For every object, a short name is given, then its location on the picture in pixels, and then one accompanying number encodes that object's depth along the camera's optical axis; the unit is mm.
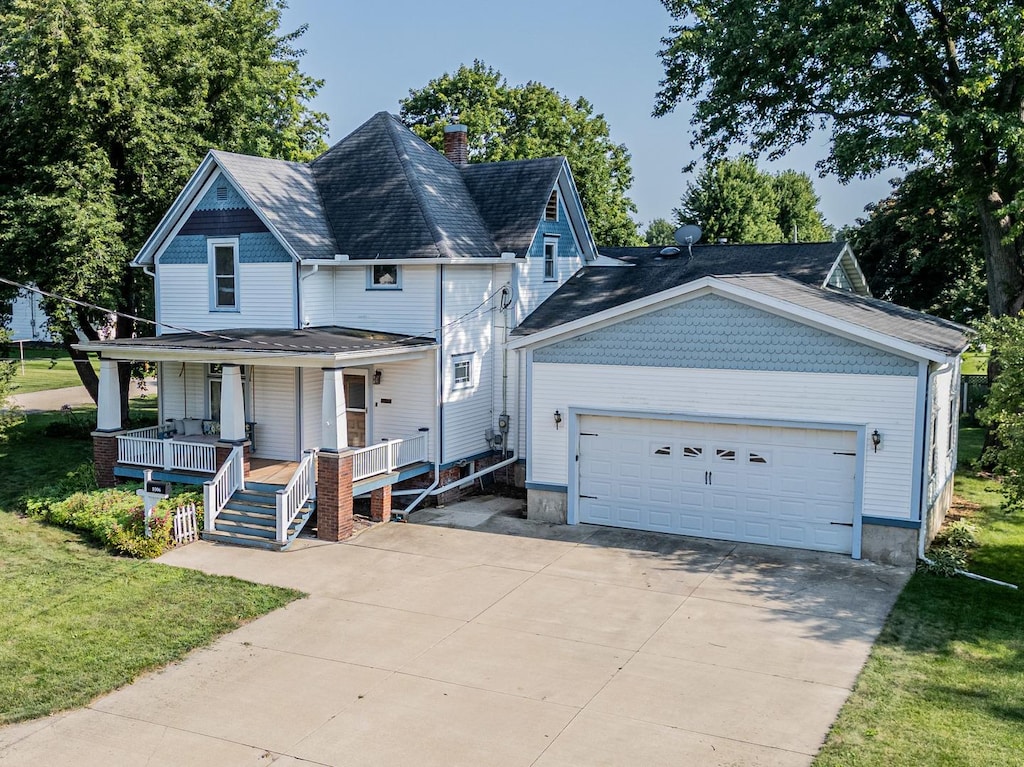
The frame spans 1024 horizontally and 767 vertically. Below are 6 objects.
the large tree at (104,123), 21875
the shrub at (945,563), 15312
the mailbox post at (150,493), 16869
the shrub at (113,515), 16547
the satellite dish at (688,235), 25469
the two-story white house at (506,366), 16266
